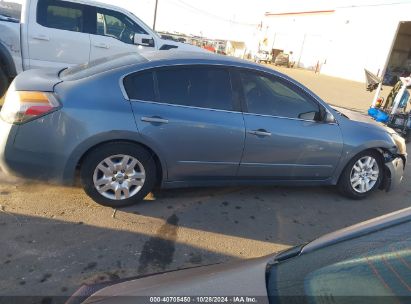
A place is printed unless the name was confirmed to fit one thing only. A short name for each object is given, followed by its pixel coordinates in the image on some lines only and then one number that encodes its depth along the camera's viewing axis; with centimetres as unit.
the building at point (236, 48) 5394
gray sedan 354
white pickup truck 698
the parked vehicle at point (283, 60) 3697
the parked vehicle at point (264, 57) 3947
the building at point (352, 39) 2764
